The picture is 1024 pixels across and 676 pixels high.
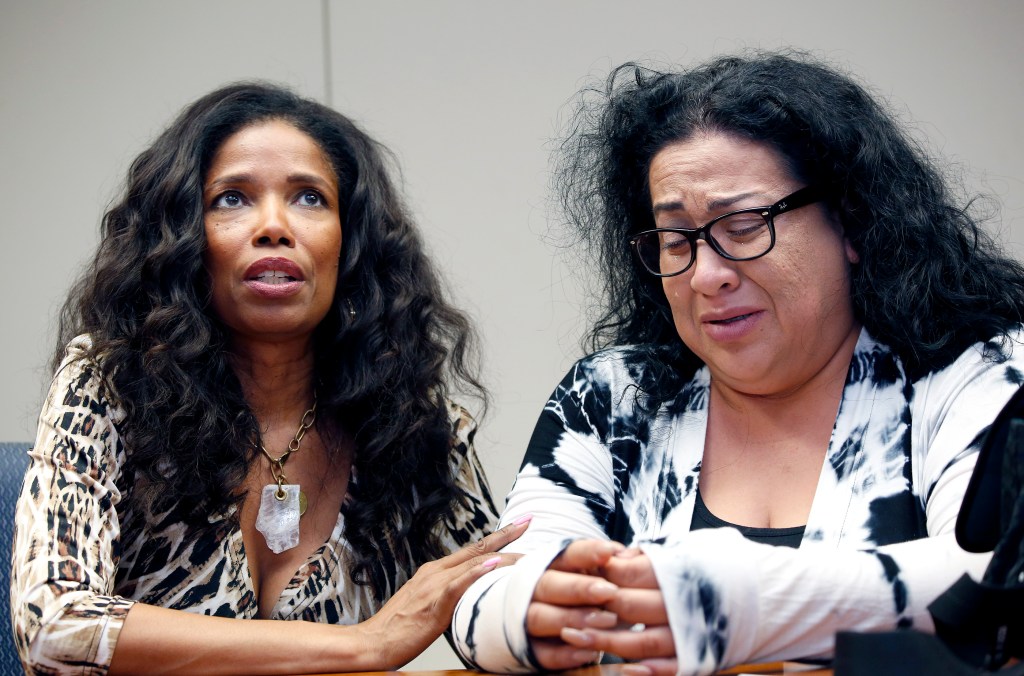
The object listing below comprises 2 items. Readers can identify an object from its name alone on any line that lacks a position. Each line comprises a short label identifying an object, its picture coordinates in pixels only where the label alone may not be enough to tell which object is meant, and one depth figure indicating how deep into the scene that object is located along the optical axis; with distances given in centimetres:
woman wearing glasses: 222
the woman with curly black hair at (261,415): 228
